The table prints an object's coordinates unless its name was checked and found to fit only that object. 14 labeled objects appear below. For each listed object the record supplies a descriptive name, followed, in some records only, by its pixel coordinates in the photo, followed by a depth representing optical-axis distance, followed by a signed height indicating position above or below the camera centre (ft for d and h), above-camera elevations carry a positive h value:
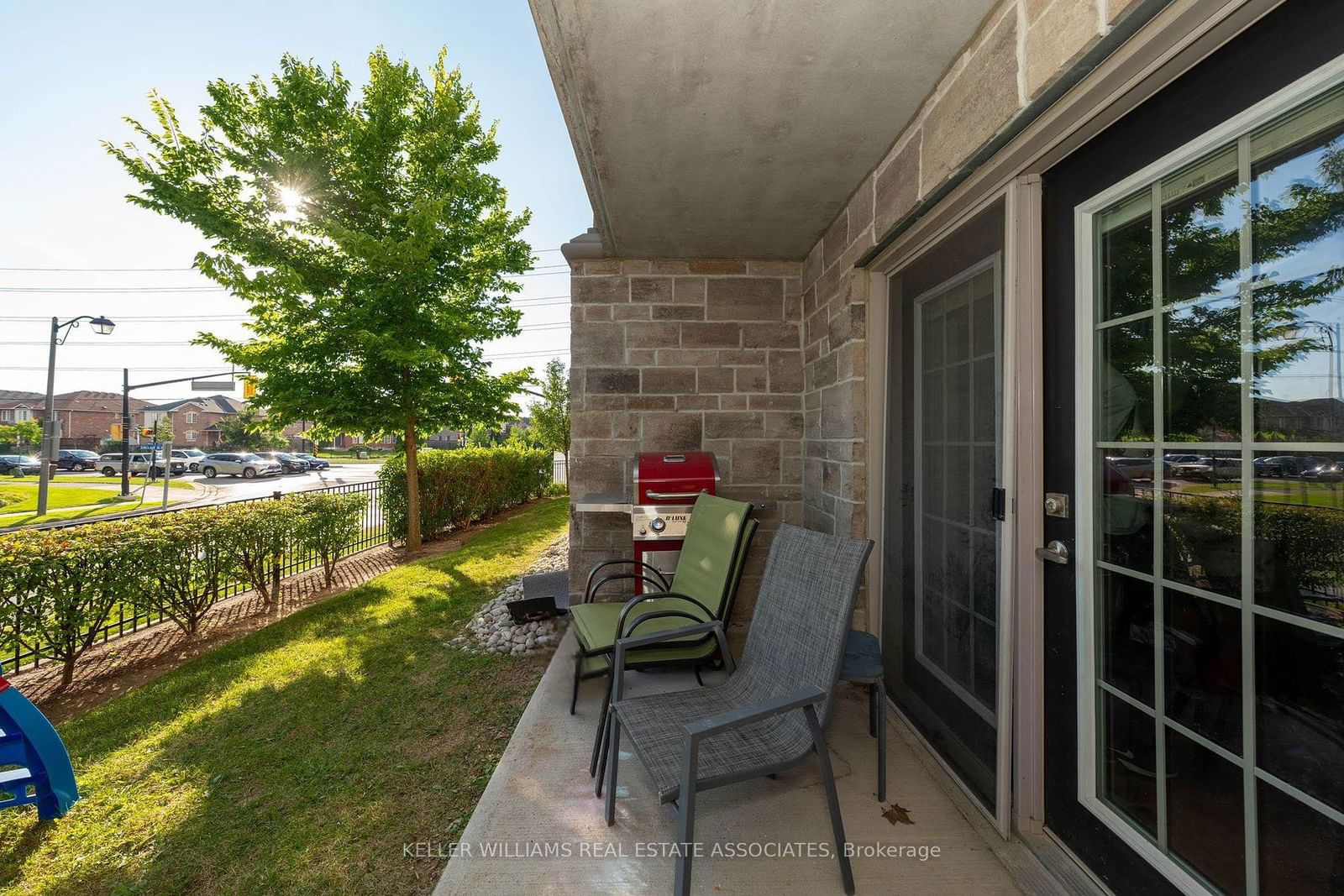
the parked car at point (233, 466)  75.36 -2.55
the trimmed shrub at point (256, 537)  12.62 -2.32
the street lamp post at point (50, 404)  36.55 +3.80
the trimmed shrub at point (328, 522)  15.49 -2.39
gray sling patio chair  4.42 -2.71
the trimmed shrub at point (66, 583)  8.70 -2.47
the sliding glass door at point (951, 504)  5.74 -0.74
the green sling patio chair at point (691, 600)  7.50 -2.45
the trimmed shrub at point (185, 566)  10.82 -2.69
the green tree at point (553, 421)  38.70 +2.13
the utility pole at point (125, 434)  47.60 +1.51
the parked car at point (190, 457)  76.59 -1.26
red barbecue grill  10.00 -1.16
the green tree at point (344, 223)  17.31 +8.16
